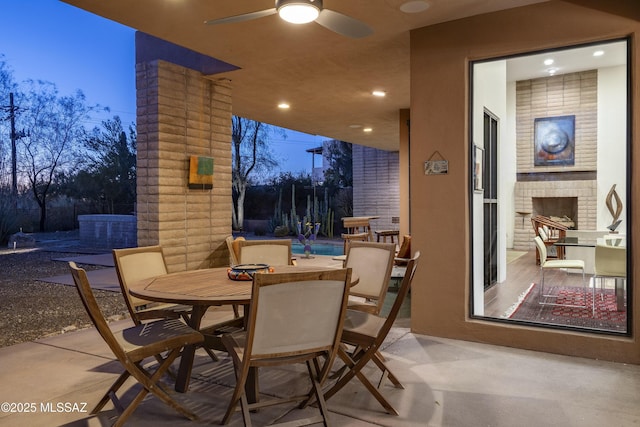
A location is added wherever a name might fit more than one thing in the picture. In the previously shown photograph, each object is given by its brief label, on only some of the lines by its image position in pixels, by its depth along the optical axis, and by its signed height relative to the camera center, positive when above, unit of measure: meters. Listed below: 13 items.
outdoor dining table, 2.13 -0.42
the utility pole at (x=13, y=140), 12.93 +2.07
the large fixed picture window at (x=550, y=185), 3.52 +0.27
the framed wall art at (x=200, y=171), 4.74 +0.39
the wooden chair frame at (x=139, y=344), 1.95 -0.64
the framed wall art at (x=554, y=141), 7.67 +1.13
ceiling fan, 2.50 +1.11
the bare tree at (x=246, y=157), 16.20 +1.93
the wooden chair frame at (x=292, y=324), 1.86 -0.50
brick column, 4.46 +0.49
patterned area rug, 3.33 -0.92
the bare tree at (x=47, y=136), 13.71 +2.39
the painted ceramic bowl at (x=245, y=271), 2.62 -0.37
